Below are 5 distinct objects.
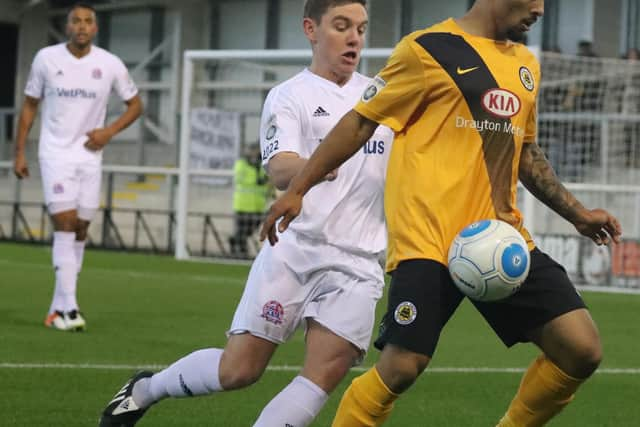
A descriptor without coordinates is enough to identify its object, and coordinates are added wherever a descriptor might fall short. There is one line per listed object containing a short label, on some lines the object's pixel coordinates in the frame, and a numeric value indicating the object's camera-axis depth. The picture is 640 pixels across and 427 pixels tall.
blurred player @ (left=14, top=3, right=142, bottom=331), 22.34
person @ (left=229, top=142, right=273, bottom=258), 43.97
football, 10.73
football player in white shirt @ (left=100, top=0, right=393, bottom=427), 11.34
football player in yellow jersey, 10.80
